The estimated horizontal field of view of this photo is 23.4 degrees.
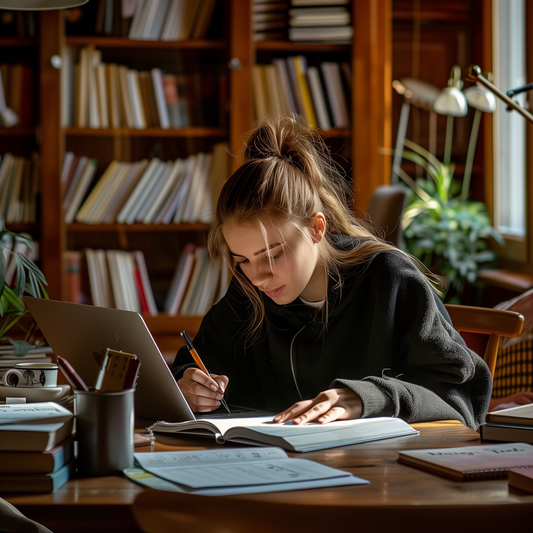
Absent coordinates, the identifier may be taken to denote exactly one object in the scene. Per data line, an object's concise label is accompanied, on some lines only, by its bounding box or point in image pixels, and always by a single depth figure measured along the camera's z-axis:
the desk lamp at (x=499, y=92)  2.83
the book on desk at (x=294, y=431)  1.94
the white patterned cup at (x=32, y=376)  2.19
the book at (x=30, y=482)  1.77
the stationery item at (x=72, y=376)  1.84
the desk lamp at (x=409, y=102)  5.26
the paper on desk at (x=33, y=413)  1.86
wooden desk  1.53
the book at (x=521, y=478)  1.72
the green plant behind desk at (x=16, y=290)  2.48
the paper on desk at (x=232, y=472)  1.73
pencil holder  1.82
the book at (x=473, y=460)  1.78
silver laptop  2.02
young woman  2.25
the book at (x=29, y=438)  1.79
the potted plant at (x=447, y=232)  5.10
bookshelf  4.38
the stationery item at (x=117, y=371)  1.85
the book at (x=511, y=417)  2.00
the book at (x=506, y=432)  1.98
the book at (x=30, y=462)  1.77
